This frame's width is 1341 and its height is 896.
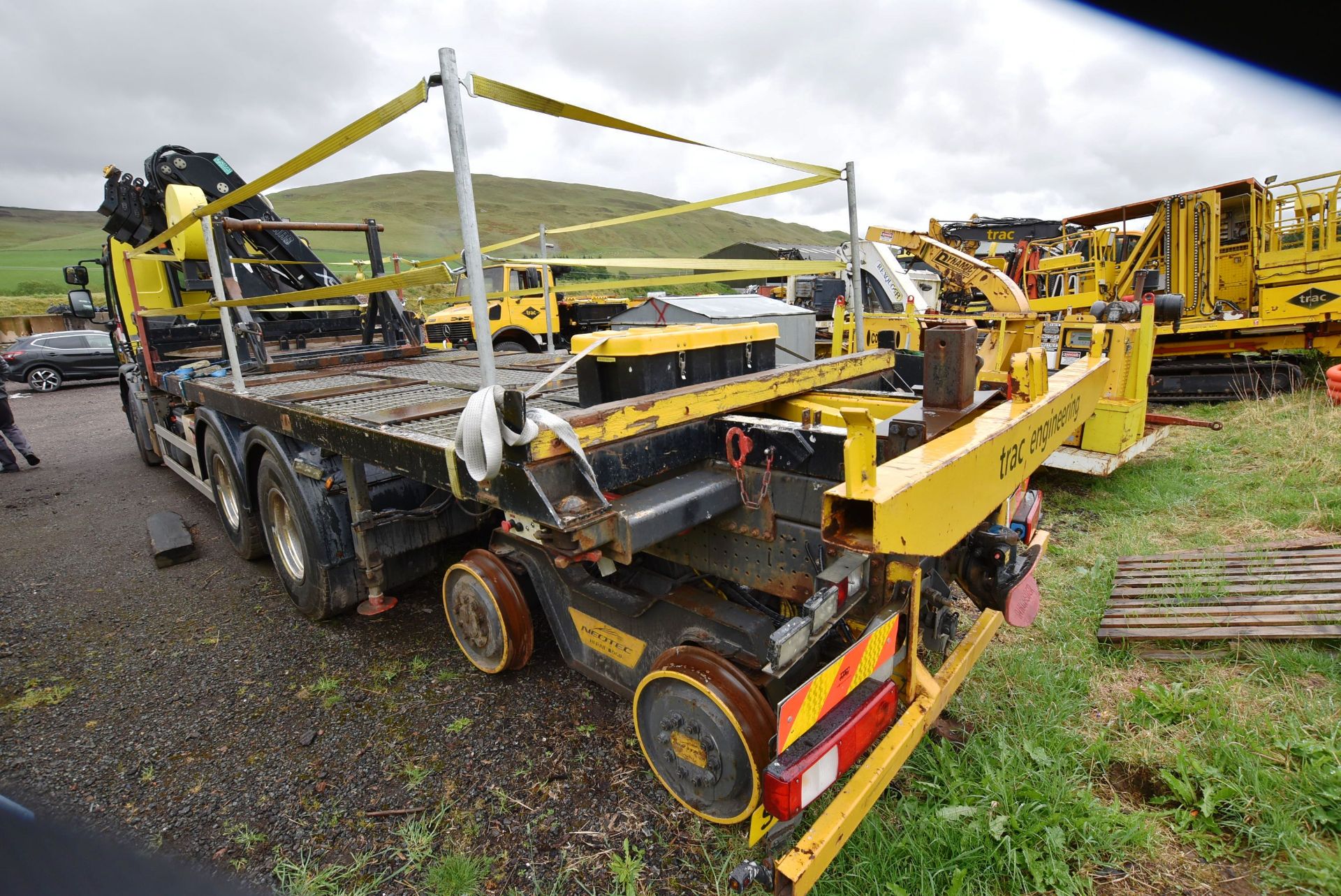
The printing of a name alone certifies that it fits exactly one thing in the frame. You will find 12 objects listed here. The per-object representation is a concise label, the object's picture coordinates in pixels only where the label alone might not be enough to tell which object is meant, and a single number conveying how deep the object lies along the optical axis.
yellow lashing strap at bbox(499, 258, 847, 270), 2.71
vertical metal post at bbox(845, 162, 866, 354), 3.23
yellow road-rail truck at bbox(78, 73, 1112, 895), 1.69
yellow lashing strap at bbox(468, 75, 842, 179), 1.87
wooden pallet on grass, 2.96
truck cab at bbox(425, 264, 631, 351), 11.69
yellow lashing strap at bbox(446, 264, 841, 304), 2.86
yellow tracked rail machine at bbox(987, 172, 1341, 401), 8.13
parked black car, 15.04
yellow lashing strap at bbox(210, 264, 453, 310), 1.99
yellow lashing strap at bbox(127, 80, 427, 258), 1.91
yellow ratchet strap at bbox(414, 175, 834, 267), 3.14
